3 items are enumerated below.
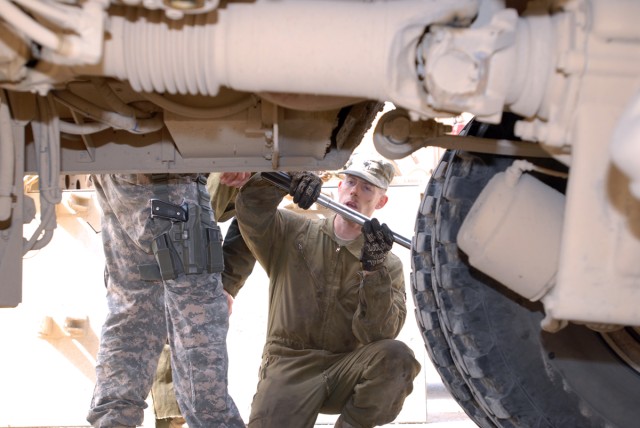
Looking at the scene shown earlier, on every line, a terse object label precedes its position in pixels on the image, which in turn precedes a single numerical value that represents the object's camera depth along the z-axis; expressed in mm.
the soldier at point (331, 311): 4652
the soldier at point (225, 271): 5105
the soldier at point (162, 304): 3969
